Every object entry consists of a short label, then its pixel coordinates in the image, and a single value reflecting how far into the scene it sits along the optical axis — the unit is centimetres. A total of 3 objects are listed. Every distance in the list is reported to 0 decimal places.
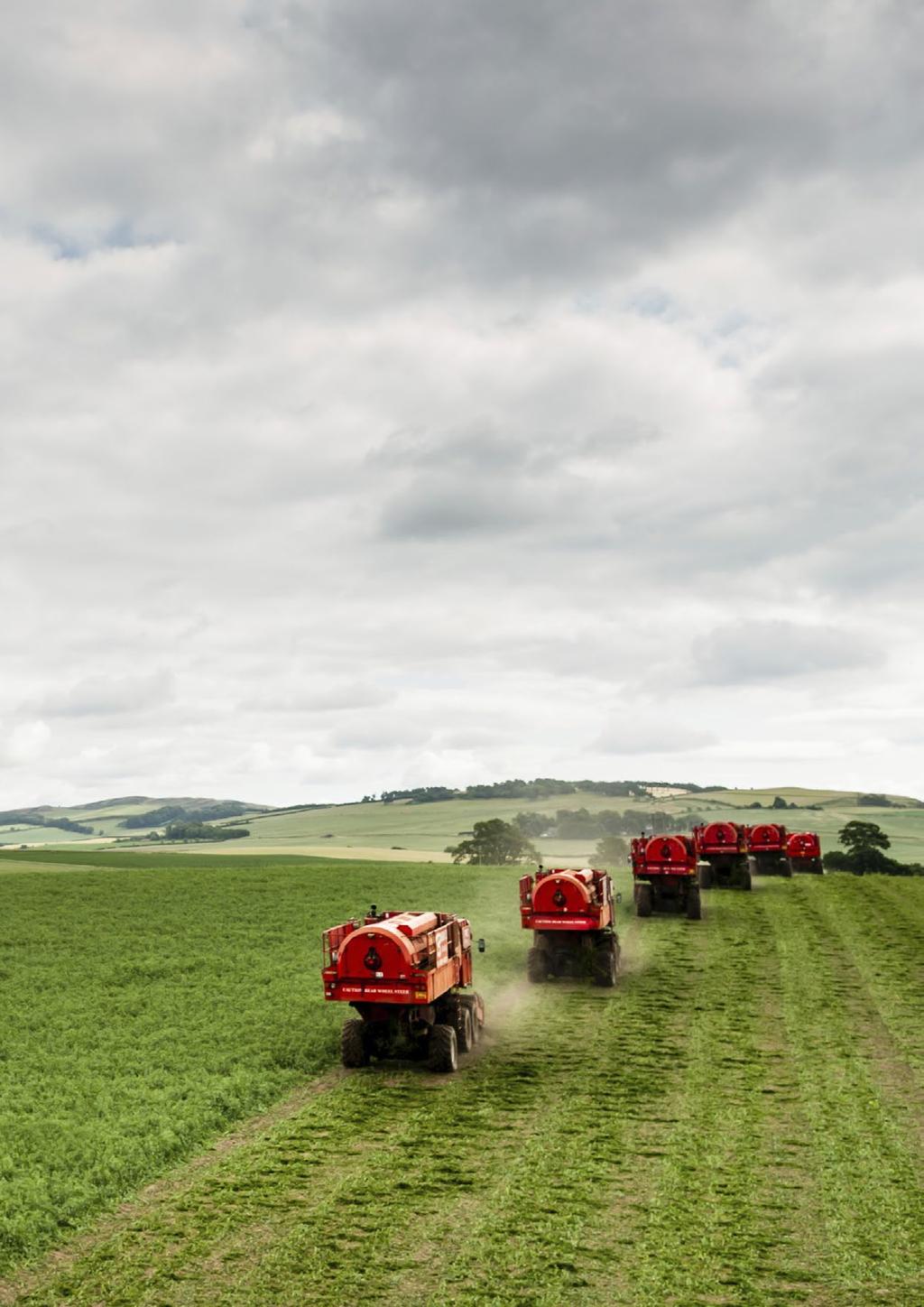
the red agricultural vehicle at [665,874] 3522
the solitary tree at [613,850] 8188
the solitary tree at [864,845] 7762
